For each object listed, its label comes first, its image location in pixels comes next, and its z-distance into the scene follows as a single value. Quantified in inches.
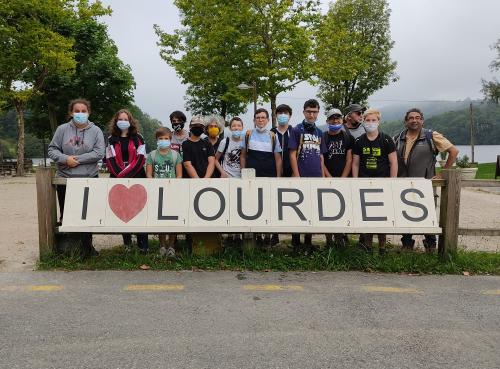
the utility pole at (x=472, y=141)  1554.7
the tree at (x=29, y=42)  780.6
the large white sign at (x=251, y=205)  198.5
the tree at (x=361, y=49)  1301.7
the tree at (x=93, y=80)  1184.8
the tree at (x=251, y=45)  781.3
